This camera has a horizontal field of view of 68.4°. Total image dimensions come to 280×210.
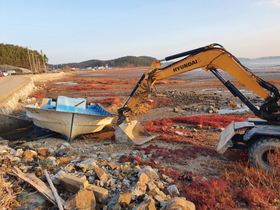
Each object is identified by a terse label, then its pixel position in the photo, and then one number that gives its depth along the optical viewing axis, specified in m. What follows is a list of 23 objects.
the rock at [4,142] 8.70
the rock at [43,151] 7.19
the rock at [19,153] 6.87
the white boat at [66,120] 8.73
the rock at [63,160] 6.30
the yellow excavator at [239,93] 5.49
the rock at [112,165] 5.69
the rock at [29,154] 6.60
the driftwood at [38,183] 4.16
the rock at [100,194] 4.14
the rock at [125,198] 3.97
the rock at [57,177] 4.80
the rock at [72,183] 4.36
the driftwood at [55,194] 3.79
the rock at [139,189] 4.33
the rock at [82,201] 3.80
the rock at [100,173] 4.99
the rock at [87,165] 5.57
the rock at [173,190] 4.50
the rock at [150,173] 5.04
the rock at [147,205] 3.57
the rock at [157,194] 4.21
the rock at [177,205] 3.46
